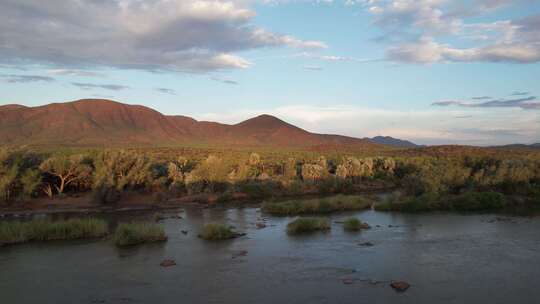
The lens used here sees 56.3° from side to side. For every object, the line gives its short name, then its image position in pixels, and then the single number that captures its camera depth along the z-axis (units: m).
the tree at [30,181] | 34.72
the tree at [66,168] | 37.12
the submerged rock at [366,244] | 19.70
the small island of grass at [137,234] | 20.96
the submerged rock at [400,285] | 14.23
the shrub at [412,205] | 29.42
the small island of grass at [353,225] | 23.19
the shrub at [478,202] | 29.72
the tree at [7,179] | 33.75
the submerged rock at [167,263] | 17.20
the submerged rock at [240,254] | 18.42
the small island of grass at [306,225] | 23.00
